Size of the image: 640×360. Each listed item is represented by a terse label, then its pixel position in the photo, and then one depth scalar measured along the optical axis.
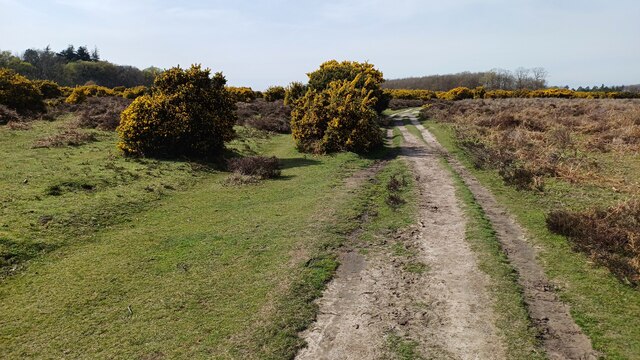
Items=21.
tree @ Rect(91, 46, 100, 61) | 124.13
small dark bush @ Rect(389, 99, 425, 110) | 73.44
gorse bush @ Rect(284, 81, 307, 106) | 45.75
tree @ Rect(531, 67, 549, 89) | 123.25
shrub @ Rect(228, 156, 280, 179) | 17.98
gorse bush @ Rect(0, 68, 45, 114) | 29.89
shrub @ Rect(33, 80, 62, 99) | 47.13
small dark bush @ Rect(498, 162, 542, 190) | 15.36
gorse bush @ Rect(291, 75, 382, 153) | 24.22
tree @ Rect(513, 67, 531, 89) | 123.43
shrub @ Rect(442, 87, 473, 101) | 81.38
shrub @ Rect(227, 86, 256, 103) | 61.53
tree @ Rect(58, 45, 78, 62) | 108.88
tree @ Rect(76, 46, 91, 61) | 113.29
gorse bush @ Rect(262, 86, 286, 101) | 65.49
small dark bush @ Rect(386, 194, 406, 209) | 13.55
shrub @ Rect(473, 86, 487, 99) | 80.75
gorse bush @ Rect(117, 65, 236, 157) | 19.81
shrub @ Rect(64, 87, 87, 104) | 39.59
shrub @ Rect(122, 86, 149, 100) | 50.25
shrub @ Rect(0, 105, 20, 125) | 26.14
